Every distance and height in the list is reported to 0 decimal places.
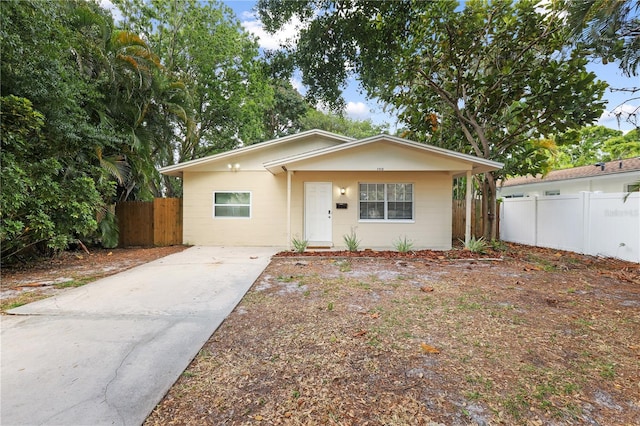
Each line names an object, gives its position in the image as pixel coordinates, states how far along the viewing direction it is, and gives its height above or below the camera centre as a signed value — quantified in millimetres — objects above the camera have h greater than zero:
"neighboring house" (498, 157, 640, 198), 12805 +1559
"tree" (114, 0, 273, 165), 14461 +7606
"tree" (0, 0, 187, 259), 5414 +2287
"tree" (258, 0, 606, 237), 6246 +3852
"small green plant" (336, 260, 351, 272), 6703 -1279
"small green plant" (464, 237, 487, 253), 8492 -993
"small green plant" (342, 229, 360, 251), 9008 -921
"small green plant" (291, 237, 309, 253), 8719 -1014
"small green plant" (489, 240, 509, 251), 9273 -1080
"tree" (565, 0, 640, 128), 5043 +3304
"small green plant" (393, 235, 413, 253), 8828 -1017
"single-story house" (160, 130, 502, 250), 8781 +568
